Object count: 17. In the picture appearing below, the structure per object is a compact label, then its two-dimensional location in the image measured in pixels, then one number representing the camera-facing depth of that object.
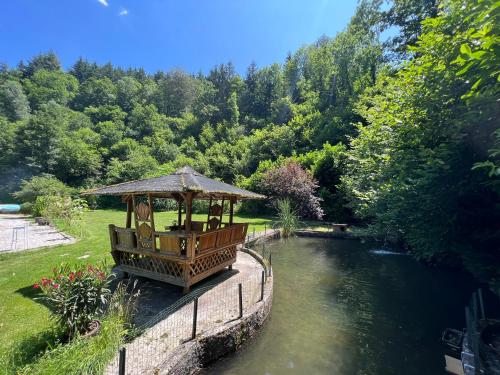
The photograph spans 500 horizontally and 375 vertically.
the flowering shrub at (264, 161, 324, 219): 19.73
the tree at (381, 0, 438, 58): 22.58
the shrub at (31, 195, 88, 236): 13.99
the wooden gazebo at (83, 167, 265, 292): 6.06
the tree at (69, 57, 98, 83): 75.49
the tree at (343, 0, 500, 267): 4.94
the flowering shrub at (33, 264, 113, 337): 3.90
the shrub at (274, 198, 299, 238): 15.88
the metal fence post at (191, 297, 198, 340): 4.27
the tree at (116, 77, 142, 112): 60.34
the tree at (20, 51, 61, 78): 72.11
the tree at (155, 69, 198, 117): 61.97
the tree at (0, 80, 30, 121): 42.77
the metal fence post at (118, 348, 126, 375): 2.97
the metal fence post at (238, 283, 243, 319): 5.02
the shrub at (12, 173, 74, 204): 20.84
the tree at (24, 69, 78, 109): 52.91
